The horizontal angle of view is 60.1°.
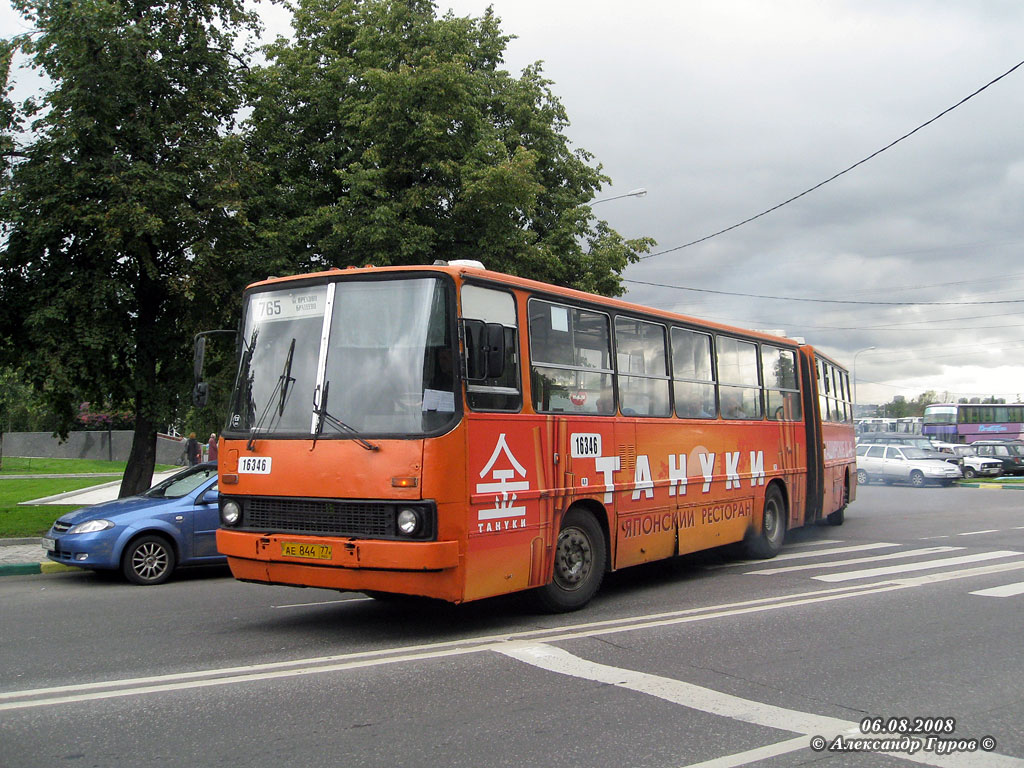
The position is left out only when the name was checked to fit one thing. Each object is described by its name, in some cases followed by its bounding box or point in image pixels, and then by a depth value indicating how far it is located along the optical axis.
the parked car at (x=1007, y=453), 38.16
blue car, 10.84
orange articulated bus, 6.82
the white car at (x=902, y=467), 32.31
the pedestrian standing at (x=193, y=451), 30.63
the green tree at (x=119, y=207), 14.19
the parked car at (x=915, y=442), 34.55
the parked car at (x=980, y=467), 37.78
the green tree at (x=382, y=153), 16.67
